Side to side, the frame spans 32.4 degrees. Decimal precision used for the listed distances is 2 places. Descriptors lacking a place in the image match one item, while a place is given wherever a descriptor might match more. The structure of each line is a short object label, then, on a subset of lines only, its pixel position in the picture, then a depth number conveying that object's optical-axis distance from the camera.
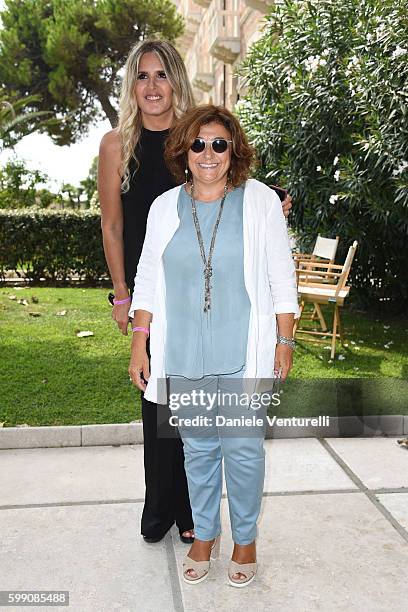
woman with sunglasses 2.72
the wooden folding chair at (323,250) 8.25
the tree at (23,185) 22.14
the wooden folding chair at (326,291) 7.37
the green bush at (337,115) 7.07
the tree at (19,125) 18.68
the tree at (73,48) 30.42
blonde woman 3.03
